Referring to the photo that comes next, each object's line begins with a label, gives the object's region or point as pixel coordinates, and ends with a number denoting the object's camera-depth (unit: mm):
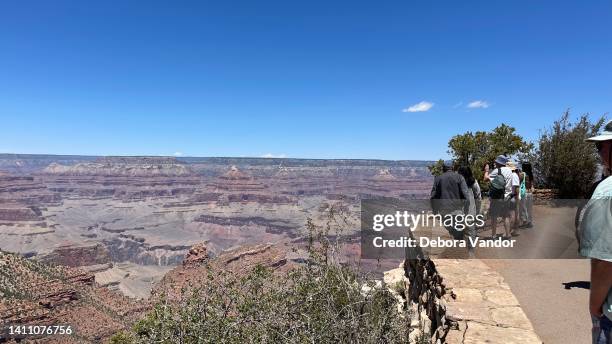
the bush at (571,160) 13086
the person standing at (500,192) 8375
